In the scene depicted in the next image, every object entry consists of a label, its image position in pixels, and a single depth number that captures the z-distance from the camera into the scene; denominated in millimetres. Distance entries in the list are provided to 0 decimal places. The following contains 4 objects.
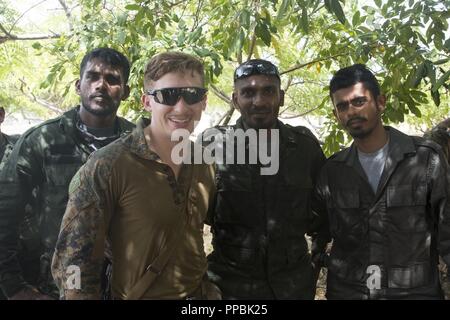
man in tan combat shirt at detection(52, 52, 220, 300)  1941
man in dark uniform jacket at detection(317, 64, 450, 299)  2535
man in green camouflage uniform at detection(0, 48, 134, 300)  2688
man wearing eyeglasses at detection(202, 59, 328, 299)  2850
